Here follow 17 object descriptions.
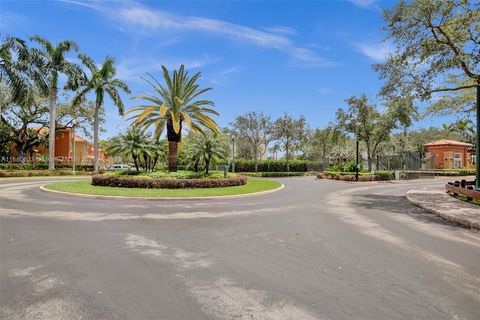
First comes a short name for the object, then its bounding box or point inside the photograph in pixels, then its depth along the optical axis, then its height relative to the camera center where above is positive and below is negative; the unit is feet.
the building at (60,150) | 160.15 +6.79
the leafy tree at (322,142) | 129.49 +13.62
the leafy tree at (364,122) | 116.47 +17.54
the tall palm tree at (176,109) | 73.28 +13.63
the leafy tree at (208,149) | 74.54 +3.74
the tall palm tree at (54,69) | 111.75 +36.47
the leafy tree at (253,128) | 162.09 +20.10
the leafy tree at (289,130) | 155.43 +18.40
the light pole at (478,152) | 48.20 +2.25
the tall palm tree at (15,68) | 90.17 +29.25
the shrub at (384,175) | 107.33 -3.55
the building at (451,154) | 169.78 +7.22
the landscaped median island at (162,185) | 51.18 -4.61
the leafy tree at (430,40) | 44.80 +19.98
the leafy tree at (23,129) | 145.69 +16.89
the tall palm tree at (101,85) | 123.24 +32.86
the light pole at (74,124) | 150.56 +20.06
